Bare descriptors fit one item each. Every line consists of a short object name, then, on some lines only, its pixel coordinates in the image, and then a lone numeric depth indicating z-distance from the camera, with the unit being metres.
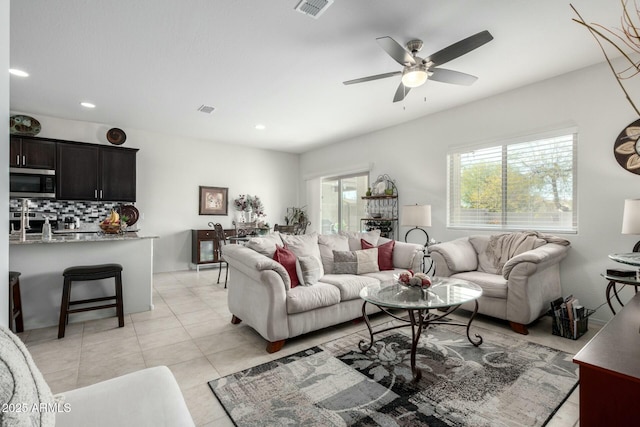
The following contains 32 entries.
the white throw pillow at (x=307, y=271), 2.95
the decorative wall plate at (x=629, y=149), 3.04
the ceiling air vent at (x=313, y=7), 2.31
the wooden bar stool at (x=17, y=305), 2.91
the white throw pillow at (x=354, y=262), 3.48
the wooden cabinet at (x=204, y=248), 6.16
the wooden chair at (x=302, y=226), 7.28
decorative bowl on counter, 3.73
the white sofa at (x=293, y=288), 2.62
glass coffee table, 2.18
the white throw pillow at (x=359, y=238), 3.95
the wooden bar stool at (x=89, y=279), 2.94
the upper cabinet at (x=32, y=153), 4.66
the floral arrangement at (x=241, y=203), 7.00
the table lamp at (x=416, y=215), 4.18
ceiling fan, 2.32
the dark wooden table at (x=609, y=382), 1.08
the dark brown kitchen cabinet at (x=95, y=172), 4.98
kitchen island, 3.12
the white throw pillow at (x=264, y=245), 3.09
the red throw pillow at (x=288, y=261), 2.95
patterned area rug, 1.78
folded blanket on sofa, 3.41
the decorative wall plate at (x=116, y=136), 5.52
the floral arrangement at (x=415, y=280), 2.43
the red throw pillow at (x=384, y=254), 3.77
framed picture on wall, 6.59
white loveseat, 2.93
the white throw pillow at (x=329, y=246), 3.53
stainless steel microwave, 4.63
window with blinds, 3.57
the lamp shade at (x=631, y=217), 2.68
